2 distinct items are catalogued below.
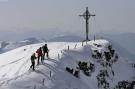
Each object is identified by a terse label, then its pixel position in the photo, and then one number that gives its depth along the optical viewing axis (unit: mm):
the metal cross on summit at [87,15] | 59095
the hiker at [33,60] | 34021
